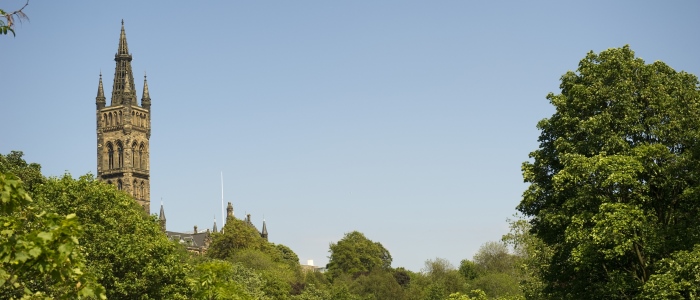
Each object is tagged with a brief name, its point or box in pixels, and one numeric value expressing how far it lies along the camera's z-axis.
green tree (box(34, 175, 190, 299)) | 58.56
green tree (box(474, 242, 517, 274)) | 160.23
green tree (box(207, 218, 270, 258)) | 145.62
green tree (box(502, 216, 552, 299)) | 64.19
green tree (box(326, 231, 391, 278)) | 183.38
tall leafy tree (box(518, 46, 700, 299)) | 40.66
